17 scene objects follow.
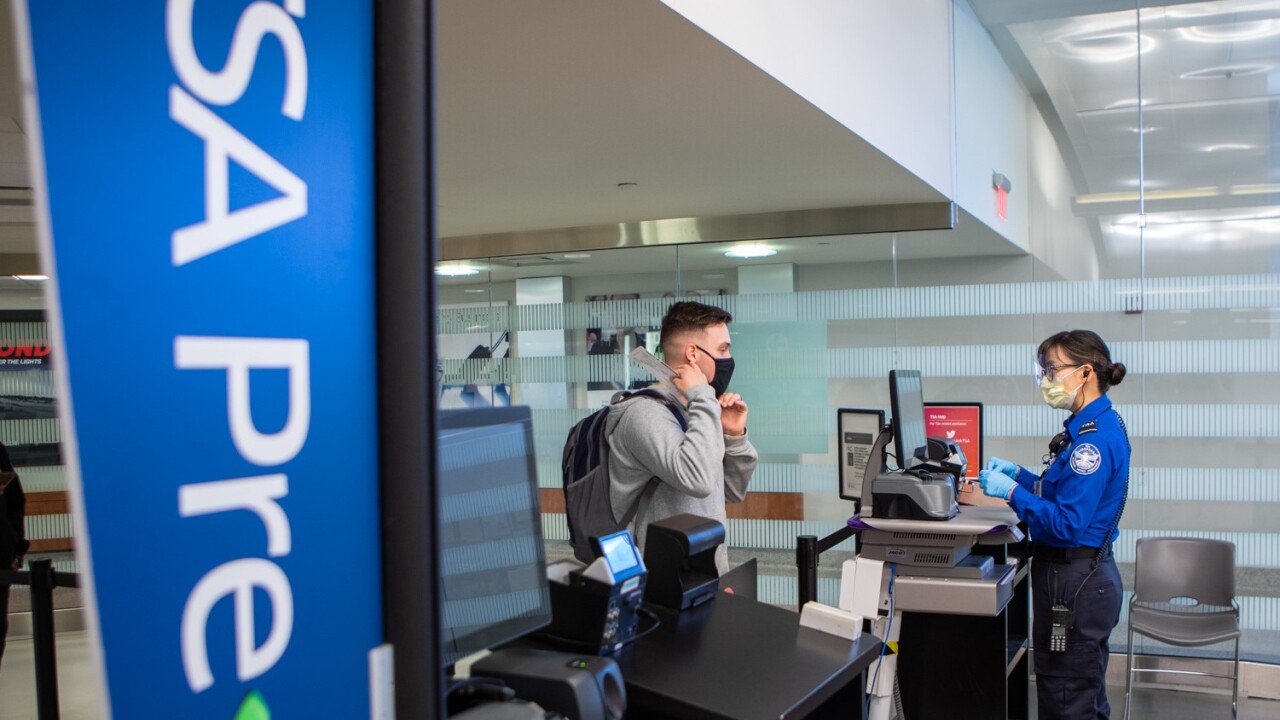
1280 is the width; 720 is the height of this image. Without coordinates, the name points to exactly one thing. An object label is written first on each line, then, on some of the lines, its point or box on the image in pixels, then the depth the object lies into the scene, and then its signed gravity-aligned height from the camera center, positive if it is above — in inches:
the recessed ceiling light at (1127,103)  212.9 +51.5
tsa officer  140.2 -27.8
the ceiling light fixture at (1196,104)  203.5 +49.6
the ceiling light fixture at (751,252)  230.5 +22.0
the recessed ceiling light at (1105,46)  213.5 +64.5
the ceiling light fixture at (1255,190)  202.4 +30.7
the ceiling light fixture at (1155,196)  207.0 +31.0
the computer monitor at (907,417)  133.0 -10.7
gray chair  175.9 -46.6
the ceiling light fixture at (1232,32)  201.9 +63.9
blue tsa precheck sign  26.7 +0.5
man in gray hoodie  107.8 -10.2
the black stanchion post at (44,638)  115.2 -34.0
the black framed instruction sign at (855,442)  164.4 -16.9
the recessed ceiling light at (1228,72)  203.0 +55.6
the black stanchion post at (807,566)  116.9 -26.7
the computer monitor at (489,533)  53.2 -10.5
